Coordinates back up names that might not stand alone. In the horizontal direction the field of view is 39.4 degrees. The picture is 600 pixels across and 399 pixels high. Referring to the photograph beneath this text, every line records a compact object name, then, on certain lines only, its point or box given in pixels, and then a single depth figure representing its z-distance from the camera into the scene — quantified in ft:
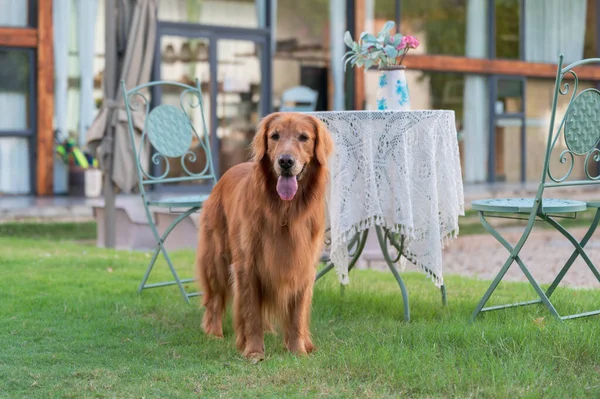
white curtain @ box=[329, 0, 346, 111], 42.50
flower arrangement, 15.34
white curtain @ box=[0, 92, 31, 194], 34.37
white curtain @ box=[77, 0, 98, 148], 35.70
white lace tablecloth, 13.38
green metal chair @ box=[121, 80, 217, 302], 15.88
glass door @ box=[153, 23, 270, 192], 37.04
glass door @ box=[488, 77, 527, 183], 47.19
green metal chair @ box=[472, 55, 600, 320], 12.55
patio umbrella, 23.93
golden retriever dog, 11.31
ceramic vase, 14.87
